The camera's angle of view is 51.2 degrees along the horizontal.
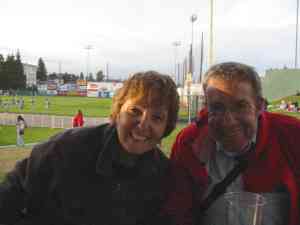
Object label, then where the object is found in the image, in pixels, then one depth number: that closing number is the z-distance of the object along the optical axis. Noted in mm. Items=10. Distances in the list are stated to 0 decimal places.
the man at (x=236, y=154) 1380
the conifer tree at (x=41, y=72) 96689
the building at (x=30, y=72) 111515
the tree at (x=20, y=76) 72244
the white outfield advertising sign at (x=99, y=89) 69629
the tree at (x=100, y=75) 113426
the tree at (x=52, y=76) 103720
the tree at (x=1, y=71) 68997
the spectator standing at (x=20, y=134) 11569
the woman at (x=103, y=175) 1337
